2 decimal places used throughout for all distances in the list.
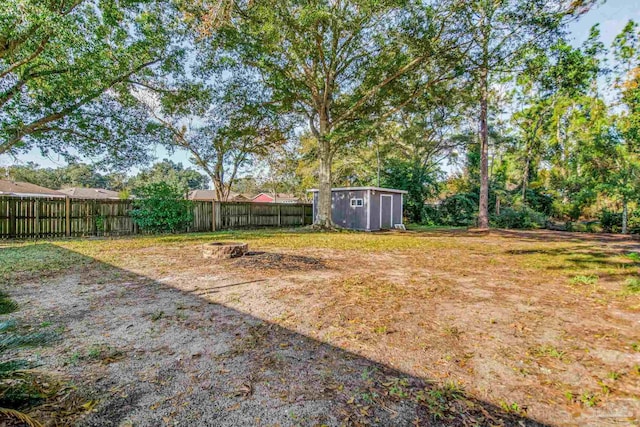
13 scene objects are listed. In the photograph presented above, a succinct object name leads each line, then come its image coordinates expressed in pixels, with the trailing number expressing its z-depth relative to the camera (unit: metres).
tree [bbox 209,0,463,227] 9.33
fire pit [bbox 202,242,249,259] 6.21
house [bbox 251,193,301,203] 44.34
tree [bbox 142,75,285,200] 13.18
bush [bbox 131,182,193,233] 11.17
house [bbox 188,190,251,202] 39.59
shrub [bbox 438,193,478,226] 18.08
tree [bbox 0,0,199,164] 7.23
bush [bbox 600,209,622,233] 14.24
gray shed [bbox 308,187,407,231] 14.48
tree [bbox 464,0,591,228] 8.82
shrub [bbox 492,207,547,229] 16.14
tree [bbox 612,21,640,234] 12.74
